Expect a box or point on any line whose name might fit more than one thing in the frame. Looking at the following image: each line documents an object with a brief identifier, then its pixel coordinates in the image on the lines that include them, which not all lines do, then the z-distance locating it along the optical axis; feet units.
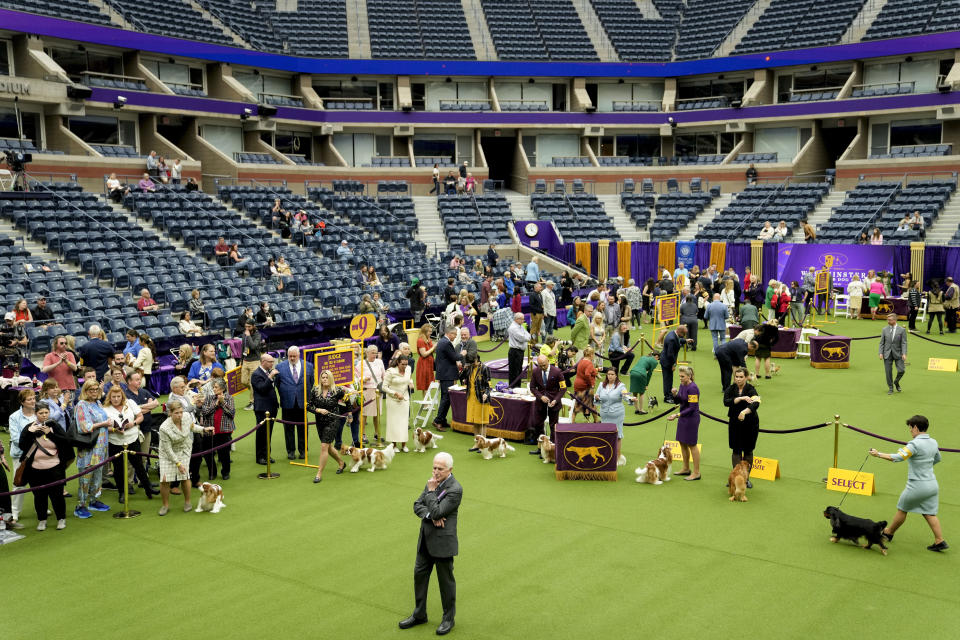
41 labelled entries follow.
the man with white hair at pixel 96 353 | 53.47
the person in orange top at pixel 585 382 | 47.91
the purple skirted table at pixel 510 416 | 49.67
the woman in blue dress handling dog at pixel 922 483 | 32.78
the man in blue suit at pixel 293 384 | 46.09
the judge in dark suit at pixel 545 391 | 47.80
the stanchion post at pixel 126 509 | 38.01
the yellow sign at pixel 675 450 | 45.32
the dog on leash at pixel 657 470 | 41.81
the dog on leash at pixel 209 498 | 38.52
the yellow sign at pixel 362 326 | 61.52
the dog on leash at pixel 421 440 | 48.06
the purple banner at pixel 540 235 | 126.93
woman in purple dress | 42.39
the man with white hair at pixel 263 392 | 46.19
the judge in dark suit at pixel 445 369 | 52.47
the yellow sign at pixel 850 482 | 39.83
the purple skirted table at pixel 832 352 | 68.33
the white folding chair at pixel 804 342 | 74.08
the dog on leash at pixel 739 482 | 38.99
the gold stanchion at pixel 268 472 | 43.96
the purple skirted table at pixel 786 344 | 72.69
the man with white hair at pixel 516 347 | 57.52
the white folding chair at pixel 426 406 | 53.47
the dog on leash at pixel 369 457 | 44.45
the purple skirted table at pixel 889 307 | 93.25
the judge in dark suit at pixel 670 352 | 56.75
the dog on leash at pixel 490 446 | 46.62
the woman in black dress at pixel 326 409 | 43.21
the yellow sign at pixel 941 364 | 66.85
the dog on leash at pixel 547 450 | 45.57
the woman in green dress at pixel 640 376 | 53.72
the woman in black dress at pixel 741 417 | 39.93
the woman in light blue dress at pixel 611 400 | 45.06
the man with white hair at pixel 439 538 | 26.91
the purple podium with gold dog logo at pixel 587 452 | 42.52
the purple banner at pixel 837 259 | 102.47
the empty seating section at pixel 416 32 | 151.94
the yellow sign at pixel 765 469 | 42.06
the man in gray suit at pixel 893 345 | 57.98
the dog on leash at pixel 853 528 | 32.83
